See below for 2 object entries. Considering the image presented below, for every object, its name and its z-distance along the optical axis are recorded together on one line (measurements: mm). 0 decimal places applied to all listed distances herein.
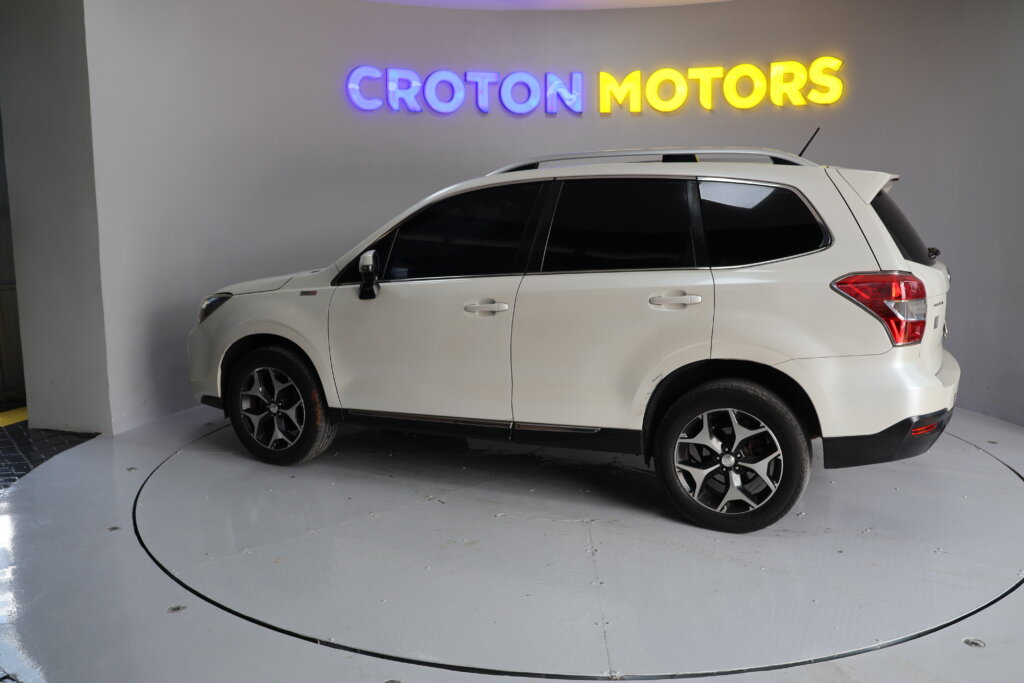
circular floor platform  2955
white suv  3574
